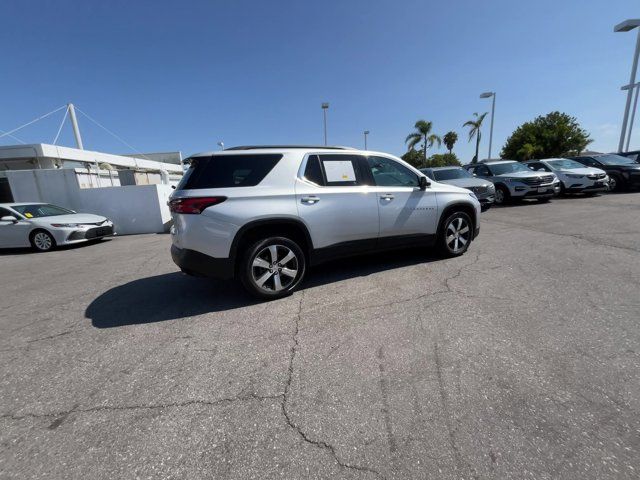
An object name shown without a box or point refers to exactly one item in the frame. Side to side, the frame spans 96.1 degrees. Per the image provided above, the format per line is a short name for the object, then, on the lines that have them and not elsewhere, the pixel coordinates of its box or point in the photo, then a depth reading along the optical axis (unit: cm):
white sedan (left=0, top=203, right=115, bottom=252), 800
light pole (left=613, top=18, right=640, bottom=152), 1850
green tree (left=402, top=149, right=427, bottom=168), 5074
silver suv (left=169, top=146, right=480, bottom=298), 319
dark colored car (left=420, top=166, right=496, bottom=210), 931
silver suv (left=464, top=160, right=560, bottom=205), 1082
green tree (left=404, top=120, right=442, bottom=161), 4006
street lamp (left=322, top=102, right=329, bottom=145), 2150
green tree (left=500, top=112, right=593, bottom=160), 2812
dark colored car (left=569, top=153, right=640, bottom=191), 1248
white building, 1089
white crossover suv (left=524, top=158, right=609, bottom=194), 1150
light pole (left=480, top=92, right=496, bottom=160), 2389
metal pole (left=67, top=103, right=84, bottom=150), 2638
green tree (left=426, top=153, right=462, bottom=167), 5291
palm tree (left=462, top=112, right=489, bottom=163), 3812
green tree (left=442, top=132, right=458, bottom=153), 4687
